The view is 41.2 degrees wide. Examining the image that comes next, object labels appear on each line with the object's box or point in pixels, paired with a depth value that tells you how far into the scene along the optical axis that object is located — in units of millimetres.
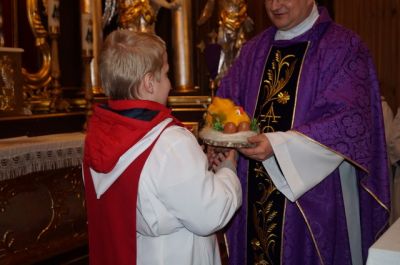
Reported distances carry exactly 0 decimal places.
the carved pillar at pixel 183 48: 6062
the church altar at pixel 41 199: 3848
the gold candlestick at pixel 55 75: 4906
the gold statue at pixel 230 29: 5988
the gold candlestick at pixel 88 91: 4629
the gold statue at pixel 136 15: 5363
